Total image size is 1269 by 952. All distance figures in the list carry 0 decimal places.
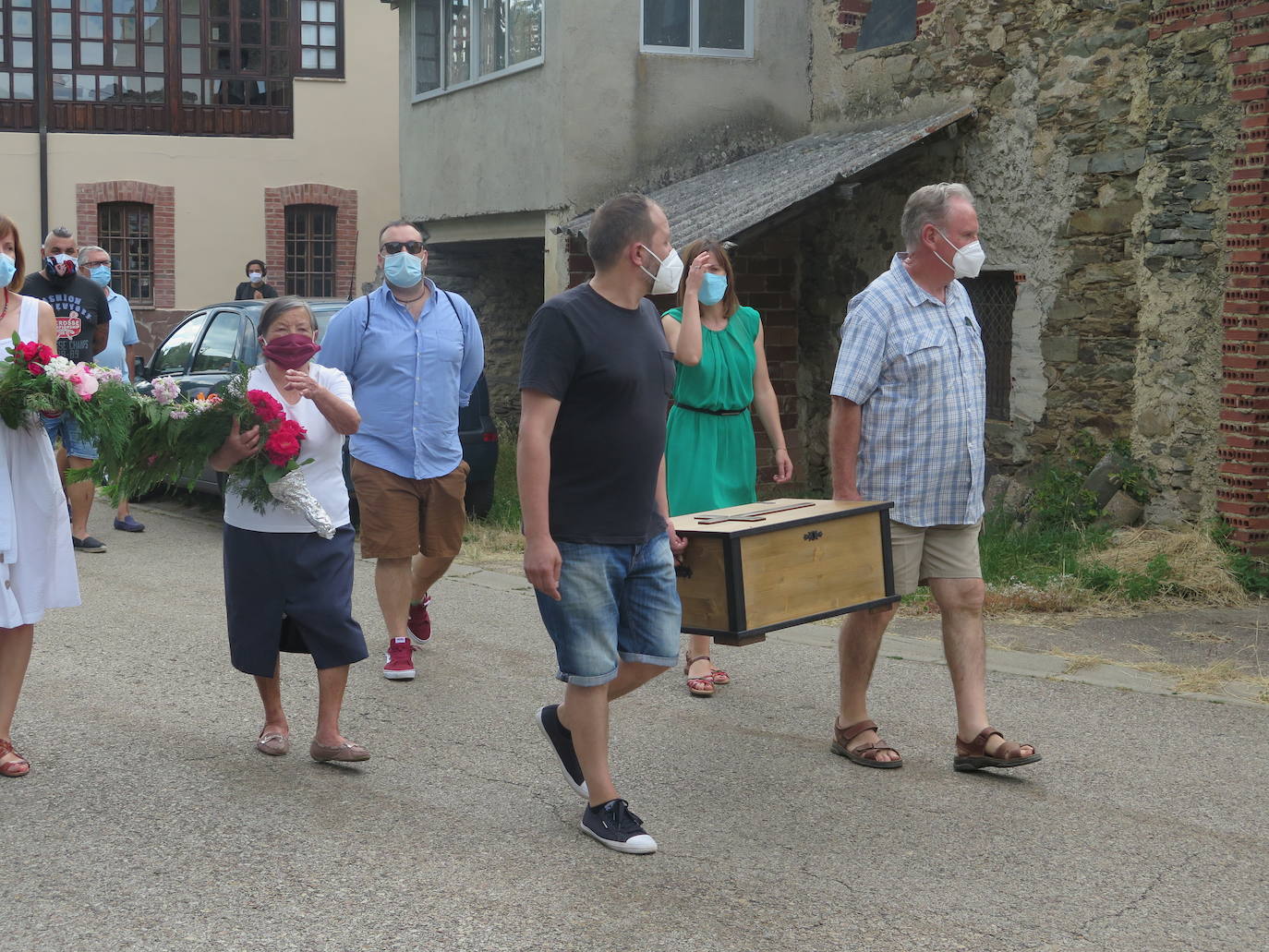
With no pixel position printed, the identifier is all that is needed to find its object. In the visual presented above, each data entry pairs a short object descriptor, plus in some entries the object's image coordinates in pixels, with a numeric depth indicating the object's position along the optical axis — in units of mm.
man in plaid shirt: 5242
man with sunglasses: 6656
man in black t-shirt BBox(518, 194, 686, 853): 4359
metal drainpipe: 25578
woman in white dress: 5230
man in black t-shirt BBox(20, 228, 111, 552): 9664
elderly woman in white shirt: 5234
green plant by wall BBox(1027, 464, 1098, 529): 9914
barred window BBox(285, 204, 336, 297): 27000
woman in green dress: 6445
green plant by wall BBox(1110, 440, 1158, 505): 9648
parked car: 10602
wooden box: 4785
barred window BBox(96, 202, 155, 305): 26219
